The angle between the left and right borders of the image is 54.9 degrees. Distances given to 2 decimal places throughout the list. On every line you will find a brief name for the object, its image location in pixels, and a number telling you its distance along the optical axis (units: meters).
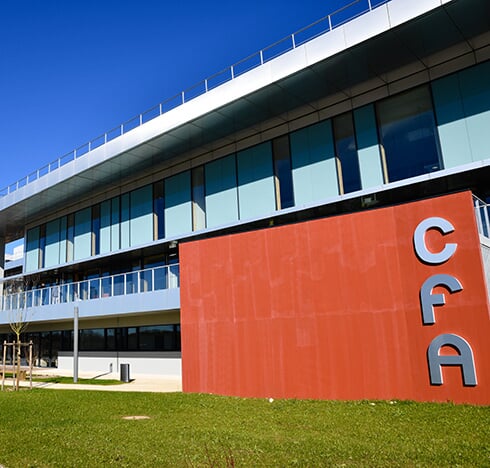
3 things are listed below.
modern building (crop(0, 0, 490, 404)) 12.30
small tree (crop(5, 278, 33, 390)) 31.55
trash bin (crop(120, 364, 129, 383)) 22.80
